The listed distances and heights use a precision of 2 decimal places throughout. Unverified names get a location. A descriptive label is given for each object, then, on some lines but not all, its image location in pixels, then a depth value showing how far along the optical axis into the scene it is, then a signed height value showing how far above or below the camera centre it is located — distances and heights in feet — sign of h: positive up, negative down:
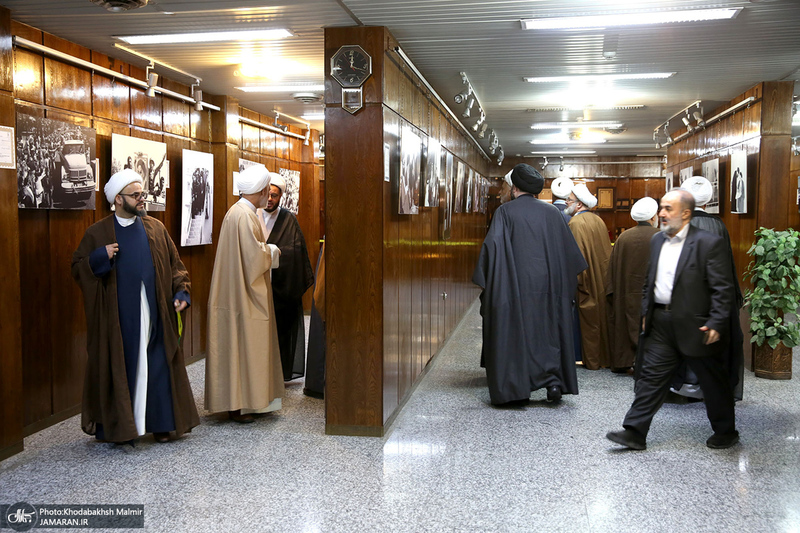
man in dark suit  13.20 -1.94
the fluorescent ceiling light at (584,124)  31.24 +4.38
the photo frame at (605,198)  50.19 +1.50
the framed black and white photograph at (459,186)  28.89 +1.40
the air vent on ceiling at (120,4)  12.77 +4.02
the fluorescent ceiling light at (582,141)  38.42 +4.41
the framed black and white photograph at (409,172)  16.48 +1.18
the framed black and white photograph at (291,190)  30.09 +1.28
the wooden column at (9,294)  13.30 -1.49
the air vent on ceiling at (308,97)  23.07 +4.12
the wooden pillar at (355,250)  14.69 -0.69
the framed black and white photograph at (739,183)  21.93 +1.17
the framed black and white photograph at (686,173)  27.94 +1.89
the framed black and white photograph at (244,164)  24.80 +2.00
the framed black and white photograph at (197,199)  21.01 +0.63
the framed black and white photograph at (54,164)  14.47 +1.21
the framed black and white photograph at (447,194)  25.42 +0.93
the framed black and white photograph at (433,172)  20.52 +1.47
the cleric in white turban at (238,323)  15.70 -2.40
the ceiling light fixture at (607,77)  20.16 +4.25
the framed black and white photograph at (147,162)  17.54 +1.52
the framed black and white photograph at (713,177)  24.61 +1.51
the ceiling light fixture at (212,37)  15.66 +4.22
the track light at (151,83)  17.80 +3.54
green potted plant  19.35 -2.03
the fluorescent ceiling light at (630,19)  14.23 +4.22
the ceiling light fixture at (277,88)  21.85 +4.18
